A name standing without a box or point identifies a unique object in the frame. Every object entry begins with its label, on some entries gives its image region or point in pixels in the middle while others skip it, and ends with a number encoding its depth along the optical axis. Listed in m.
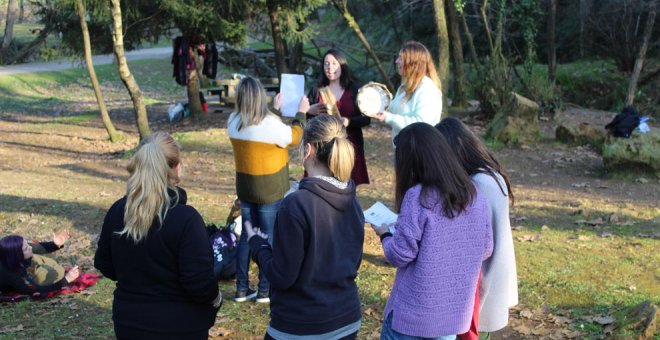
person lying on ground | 5.80
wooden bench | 19.98
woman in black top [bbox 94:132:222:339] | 3.23
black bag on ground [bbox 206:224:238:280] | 6.00
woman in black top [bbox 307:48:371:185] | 6.04
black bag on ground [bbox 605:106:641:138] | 12.22
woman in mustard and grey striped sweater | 5.14
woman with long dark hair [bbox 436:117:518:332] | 3.43
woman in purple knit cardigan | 3.15
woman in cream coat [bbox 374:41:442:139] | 5.59
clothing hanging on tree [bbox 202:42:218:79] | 18.98
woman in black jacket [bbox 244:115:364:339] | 3.24
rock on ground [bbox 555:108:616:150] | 13.46
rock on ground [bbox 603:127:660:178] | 11.26
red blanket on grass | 5.95
